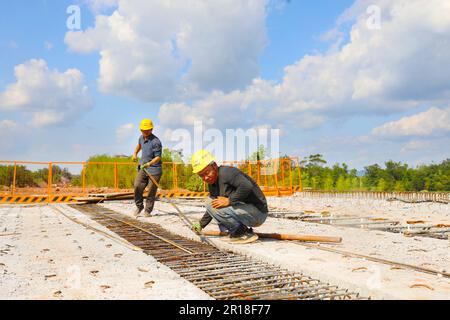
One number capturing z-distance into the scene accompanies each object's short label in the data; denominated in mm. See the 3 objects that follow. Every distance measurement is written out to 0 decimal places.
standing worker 9188
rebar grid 3295
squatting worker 4906
